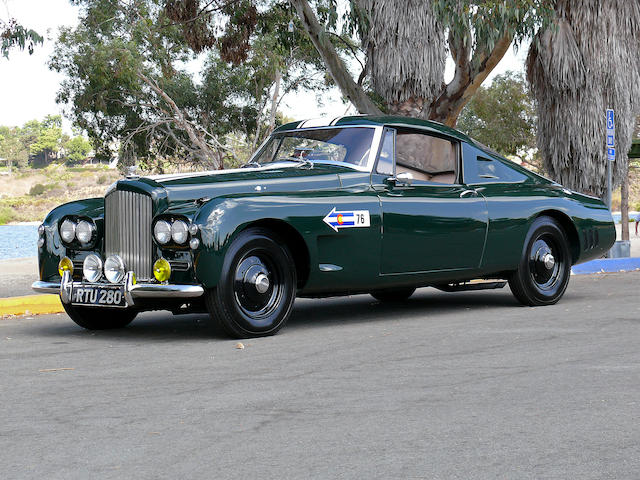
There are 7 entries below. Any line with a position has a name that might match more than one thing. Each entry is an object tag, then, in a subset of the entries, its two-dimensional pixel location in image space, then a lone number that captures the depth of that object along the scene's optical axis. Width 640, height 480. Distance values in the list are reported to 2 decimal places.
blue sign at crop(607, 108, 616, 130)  15.27
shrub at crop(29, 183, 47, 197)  97.65
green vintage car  6.87
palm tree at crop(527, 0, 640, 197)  15.98
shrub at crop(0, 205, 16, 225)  81.50
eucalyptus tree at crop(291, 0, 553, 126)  15.15
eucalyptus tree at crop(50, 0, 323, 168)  28.11
